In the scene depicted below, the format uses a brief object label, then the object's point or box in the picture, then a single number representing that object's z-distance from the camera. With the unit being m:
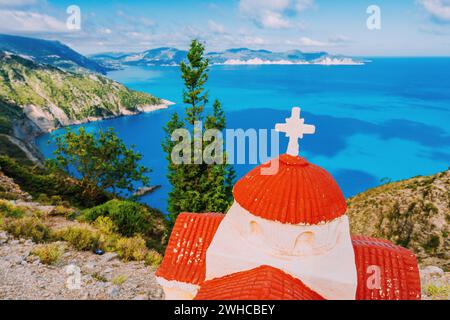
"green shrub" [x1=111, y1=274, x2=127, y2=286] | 11.03
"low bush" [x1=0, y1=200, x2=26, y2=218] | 15.10
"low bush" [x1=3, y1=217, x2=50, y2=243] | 13.15
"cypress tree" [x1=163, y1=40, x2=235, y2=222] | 21.97
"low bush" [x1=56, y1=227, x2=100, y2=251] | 13.59
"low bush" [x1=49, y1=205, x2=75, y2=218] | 17.91
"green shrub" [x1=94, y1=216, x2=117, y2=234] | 16.31
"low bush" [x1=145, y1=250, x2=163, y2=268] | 13.59
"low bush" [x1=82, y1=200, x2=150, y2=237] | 18.12
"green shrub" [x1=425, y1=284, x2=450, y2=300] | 11.38
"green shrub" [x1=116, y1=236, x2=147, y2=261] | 13.77
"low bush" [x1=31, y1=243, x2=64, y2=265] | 11.43
